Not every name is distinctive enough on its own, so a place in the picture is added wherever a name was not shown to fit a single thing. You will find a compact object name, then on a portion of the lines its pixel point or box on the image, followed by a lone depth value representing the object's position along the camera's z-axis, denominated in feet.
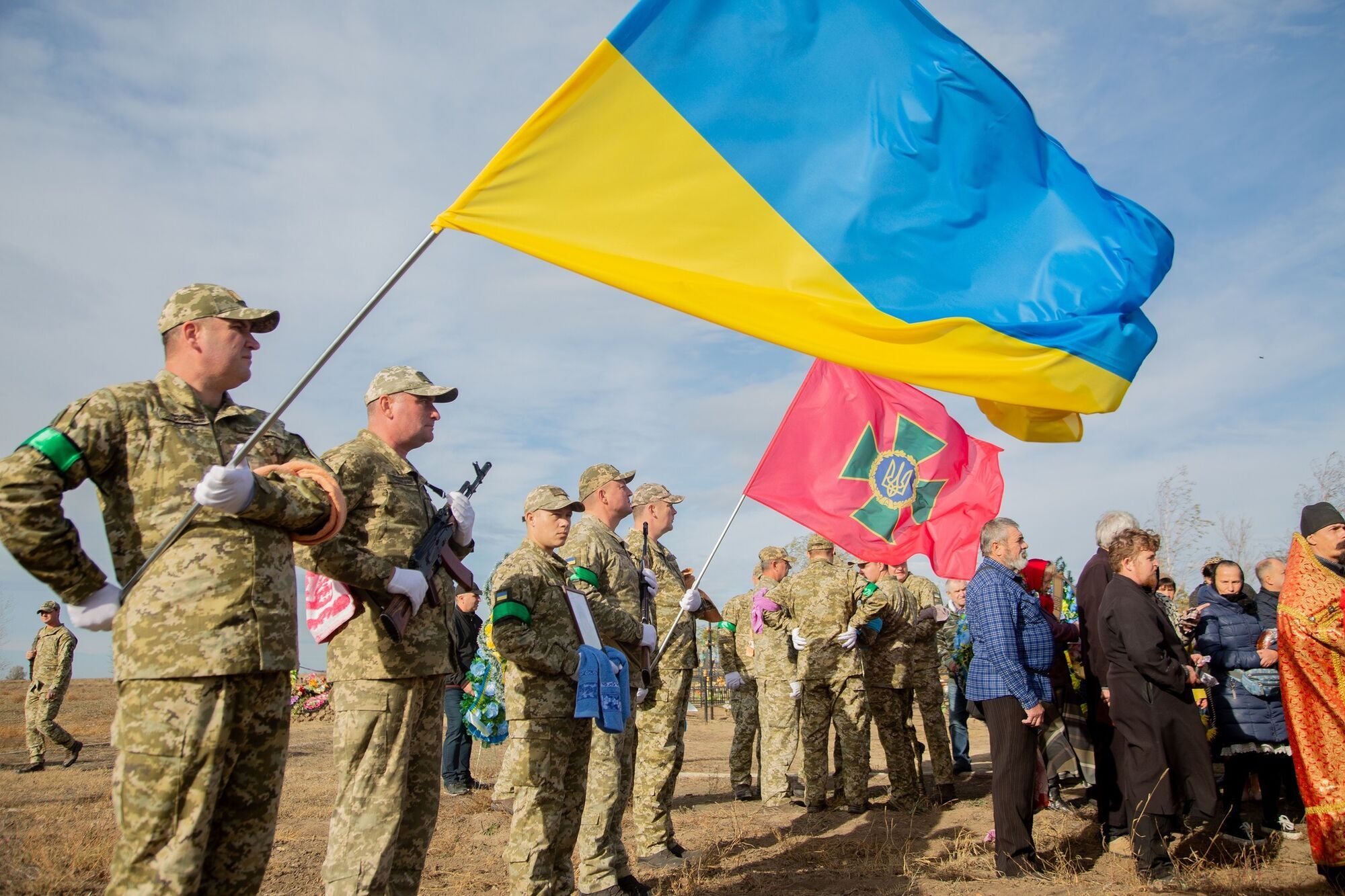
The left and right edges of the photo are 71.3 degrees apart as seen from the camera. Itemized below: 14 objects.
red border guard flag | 26.50
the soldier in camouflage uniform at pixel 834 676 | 30.01
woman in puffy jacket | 23.17
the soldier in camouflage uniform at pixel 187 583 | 9.48
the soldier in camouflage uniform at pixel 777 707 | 31.76
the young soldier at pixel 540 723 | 15.56
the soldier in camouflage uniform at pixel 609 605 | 18.19
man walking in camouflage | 42.01
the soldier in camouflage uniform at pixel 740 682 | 35.12
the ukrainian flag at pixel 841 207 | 13.37
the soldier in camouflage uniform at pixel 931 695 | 31.37
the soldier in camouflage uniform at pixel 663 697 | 22.13
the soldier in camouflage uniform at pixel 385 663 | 12.37
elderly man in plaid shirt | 19.29
